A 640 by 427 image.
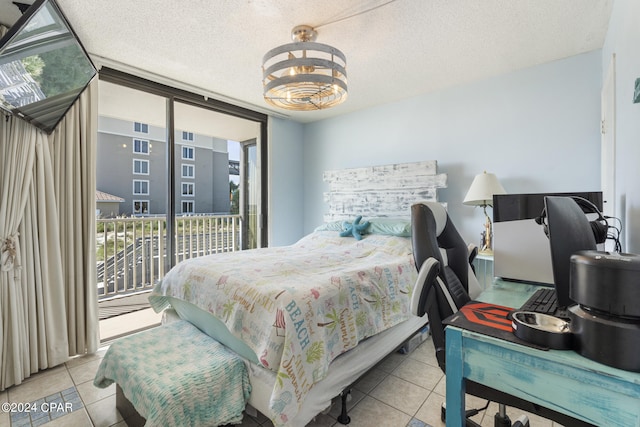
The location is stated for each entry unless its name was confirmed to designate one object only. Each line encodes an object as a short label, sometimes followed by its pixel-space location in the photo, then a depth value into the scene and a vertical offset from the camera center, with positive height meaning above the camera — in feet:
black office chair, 4.06 -1.09
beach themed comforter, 4.69 -1.80
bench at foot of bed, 4.39 -2.74
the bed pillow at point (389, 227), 9.46 -0.64
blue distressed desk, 2.01 -1.35
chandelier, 5.67 +2.58
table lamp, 8.39 +0.45
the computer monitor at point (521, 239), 4.78 -0.53
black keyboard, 3.22 -1.15
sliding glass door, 10.50 +1.28
